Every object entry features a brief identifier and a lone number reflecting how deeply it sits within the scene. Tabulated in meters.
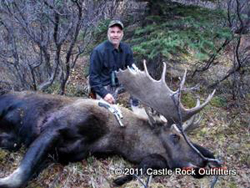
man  5.58
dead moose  4.14
